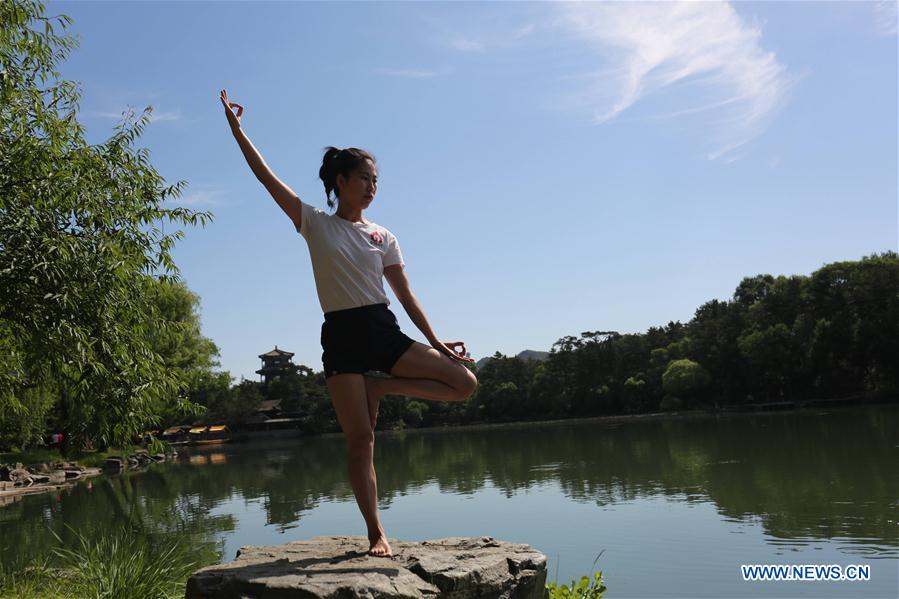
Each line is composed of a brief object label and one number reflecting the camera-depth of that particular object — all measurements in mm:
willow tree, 5434
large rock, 2674
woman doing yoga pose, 3070
